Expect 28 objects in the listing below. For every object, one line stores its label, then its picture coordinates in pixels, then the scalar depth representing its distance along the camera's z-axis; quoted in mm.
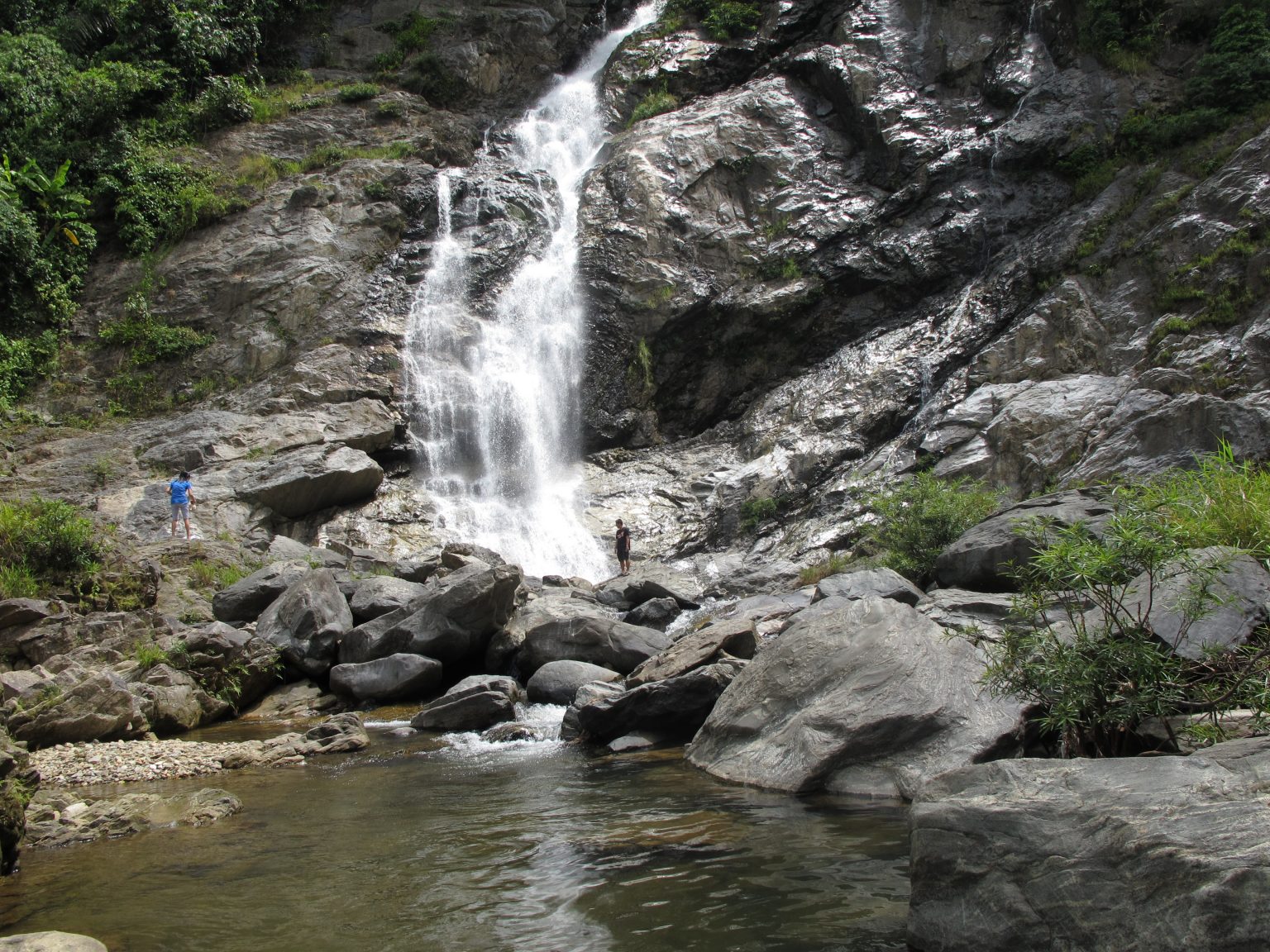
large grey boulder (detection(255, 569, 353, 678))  11727
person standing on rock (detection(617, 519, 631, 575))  17875
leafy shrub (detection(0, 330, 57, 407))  20484
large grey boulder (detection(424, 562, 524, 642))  11727
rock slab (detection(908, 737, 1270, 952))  2781
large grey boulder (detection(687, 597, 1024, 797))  5727
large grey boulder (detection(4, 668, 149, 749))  8172
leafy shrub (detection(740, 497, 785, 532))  18359
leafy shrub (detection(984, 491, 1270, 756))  4375
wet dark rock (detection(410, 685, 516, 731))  9664
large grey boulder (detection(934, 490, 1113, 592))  10195
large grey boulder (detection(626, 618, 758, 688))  8508
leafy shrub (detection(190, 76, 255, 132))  27250
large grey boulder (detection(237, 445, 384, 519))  17891
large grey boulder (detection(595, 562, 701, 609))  15172
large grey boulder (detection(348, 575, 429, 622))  12883
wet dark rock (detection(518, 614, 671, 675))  11047
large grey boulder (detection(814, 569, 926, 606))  10203
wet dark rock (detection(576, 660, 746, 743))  8016
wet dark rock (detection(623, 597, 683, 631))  14062
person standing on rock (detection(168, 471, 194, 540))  16422
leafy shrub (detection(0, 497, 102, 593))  12992
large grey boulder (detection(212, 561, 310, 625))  13141
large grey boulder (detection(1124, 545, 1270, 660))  4684
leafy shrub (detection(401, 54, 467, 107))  30578
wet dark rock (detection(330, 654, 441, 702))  11008
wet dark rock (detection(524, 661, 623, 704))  10422
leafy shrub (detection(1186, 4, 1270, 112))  19484
